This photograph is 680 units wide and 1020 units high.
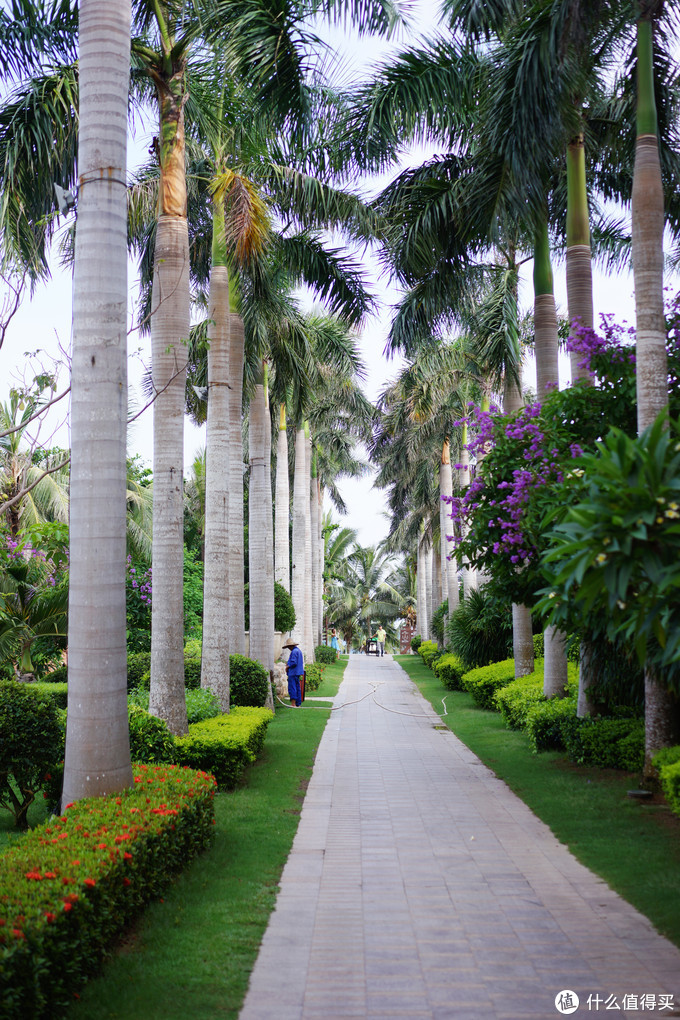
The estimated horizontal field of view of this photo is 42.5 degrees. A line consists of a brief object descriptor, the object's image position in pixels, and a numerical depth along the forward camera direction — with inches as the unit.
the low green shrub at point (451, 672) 1005.8
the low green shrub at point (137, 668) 757.9
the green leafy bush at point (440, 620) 1486.2
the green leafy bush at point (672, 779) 303.0
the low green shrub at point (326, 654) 1573.6
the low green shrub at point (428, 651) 1522.1
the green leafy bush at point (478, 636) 909.2
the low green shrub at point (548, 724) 501.7
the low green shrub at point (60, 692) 587.2
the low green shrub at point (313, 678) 1030.4
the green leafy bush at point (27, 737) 329.4
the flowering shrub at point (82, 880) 154.8
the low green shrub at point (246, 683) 642.8
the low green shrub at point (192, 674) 655.6
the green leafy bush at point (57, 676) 851.4
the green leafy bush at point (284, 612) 973.2
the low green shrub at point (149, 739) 355.9
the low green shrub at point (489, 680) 755.1
